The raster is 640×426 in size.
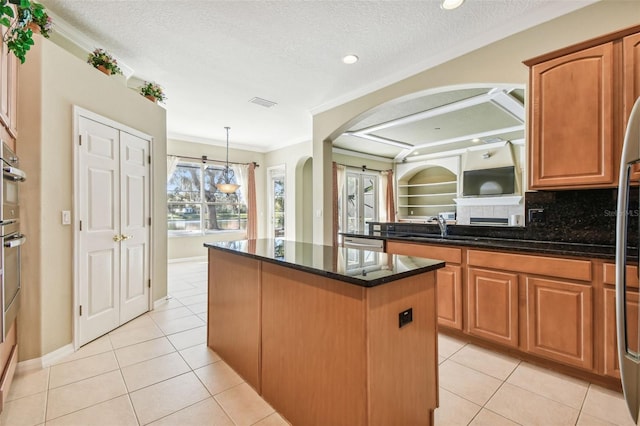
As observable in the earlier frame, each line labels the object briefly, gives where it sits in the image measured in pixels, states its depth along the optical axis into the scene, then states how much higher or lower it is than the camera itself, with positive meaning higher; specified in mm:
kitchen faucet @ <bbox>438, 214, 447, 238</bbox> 3356 -166
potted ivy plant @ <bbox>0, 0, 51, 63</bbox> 1769 +1106
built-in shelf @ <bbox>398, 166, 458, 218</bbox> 8359 +573
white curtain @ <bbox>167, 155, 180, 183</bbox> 6305 +1080
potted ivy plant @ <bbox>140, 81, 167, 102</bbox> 3576 +1502
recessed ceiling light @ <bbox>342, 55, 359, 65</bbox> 3164 +1685
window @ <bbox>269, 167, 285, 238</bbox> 7707 +250
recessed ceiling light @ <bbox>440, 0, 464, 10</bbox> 2330 +1678
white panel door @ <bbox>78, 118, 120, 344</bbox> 2662 -154
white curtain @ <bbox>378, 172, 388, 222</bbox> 8555 +441
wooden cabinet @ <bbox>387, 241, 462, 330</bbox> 2695 -691
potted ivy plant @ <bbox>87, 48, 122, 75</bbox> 2813 +1483
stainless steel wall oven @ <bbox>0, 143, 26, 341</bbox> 1670 -147
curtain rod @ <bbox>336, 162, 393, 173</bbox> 7678 +1214
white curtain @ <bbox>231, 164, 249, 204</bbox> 7379 +883
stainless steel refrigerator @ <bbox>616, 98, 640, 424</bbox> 1149 -290
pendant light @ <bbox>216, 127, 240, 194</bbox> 5947 +528
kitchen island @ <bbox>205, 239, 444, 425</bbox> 1304 -633
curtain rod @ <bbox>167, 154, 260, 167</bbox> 6463 +1248
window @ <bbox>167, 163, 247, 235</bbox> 6582 +250
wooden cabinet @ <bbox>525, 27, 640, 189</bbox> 1989 +747
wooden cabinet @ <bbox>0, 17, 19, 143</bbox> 1834 +816
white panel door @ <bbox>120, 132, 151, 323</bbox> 3150 -141
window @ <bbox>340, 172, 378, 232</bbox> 7768 +334
